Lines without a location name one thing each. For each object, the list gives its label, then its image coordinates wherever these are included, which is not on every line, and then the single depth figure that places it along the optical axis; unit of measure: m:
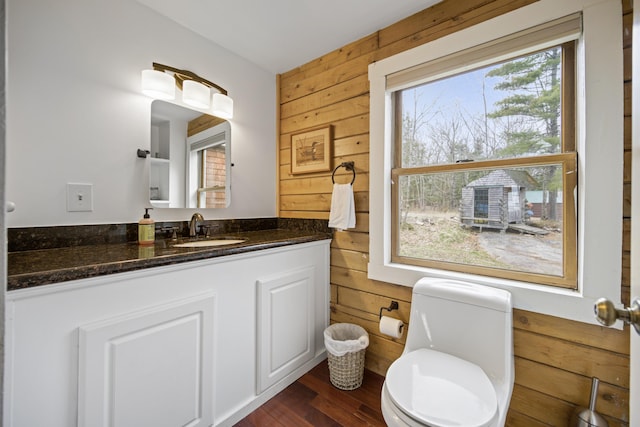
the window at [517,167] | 1.06
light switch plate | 1.29
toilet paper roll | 1.54
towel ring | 1.82
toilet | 0.90
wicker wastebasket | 1.58
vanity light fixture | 1.52
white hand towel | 1.75
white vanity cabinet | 0.83
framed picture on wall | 1.94
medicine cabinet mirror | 1.60
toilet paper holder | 1.64
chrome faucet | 1.70
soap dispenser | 1.40
